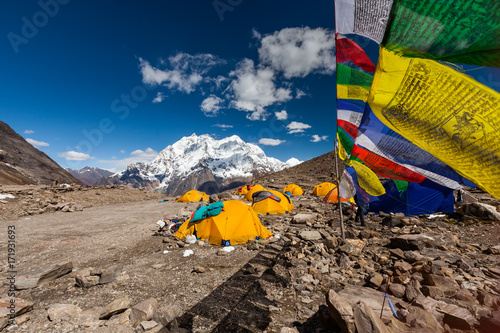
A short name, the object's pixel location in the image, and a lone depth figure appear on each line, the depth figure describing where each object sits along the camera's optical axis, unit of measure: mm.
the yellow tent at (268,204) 13570
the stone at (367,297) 3132
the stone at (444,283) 3545
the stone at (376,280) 4191
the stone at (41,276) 4773
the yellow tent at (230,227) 7723
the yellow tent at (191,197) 24781
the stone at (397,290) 3676
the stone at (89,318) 3539
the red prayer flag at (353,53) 2461
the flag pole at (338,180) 5517
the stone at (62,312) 3652
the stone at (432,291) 3505
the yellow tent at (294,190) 25509
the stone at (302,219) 10793
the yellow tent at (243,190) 25866
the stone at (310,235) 7408
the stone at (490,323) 2453
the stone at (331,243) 6285
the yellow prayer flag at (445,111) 1413
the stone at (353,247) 5887
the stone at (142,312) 3629
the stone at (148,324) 3443
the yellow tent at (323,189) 22672
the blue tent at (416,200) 10344
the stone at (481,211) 7778
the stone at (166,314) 3648
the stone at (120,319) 3561
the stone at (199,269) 5570
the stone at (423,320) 2624
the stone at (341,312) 2649
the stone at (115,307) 3709
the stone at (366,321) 2377
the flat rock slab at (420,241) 5879
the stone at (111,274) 5039
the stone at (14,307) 3573
